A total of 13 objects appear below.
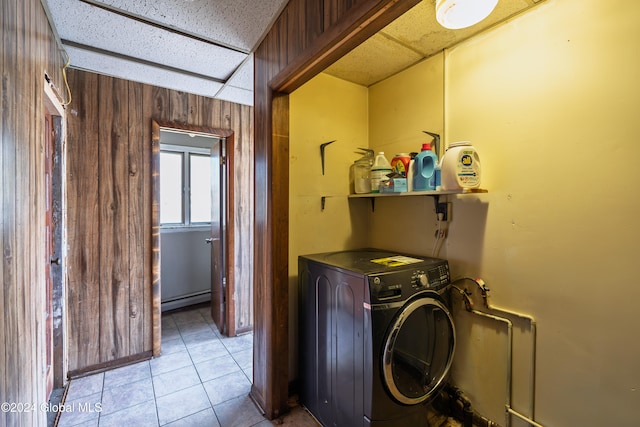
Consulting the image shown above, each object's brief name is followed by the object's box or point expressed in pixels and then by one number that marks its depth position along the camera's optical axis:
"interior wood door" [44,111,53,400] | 1.83
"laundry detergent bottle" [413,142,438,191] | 1.68
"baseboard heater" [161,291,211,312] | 3.54
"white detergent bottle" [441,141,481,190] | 1.48
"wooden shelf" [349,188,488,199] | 1.47
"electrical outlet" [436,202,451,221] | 1.79
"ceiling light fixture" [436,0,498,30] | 1.14
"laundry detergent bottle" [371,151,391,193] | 1.88
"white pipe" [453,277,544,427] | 1.40
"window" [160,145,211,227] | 3.75
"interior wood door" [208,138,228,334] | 2.95
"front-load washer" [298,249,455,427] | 1.32
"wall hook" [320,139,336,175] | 2.06
